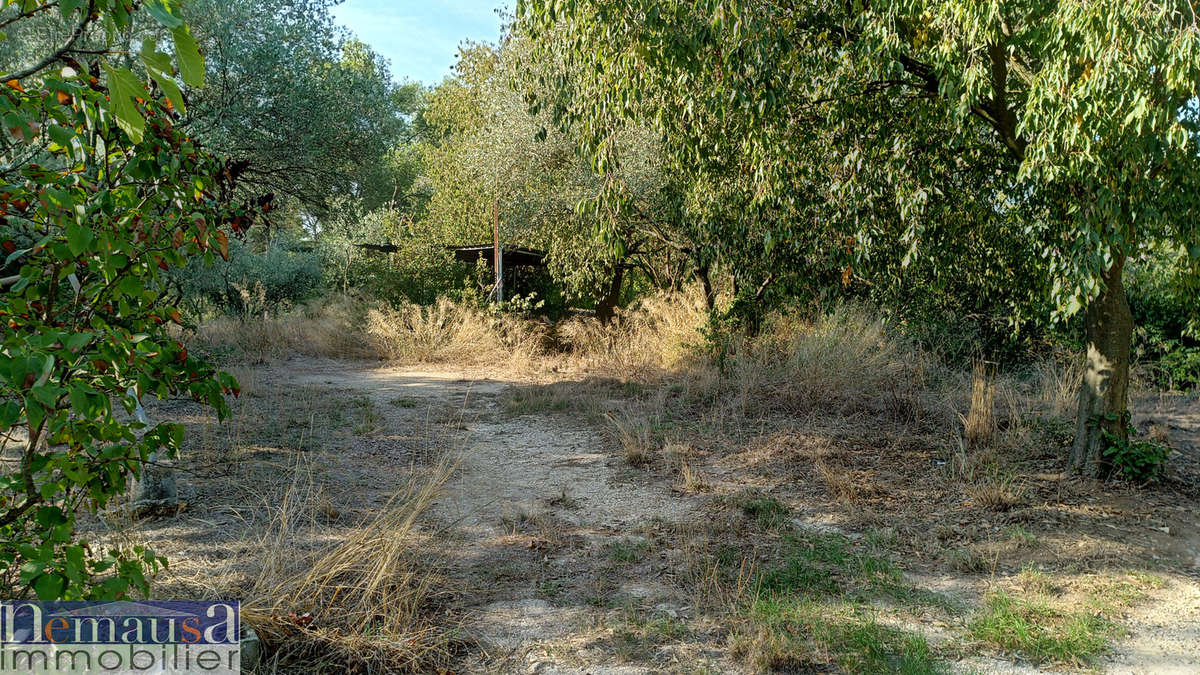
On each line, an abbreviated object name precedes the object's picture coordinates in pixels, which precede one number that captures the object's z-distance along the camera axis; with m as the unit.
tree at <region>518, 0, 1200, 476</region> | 3.97
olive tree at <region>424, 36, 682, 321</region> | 13.20
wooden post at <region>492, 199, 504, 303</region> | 15.88
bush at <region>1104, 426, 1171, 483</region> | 5.77
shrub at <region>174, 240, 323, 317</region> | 12.99
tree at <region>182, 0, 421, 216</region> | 9.35
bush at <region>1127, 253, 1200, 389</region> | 10.49
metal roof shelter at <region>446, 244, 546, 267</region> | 17.42
